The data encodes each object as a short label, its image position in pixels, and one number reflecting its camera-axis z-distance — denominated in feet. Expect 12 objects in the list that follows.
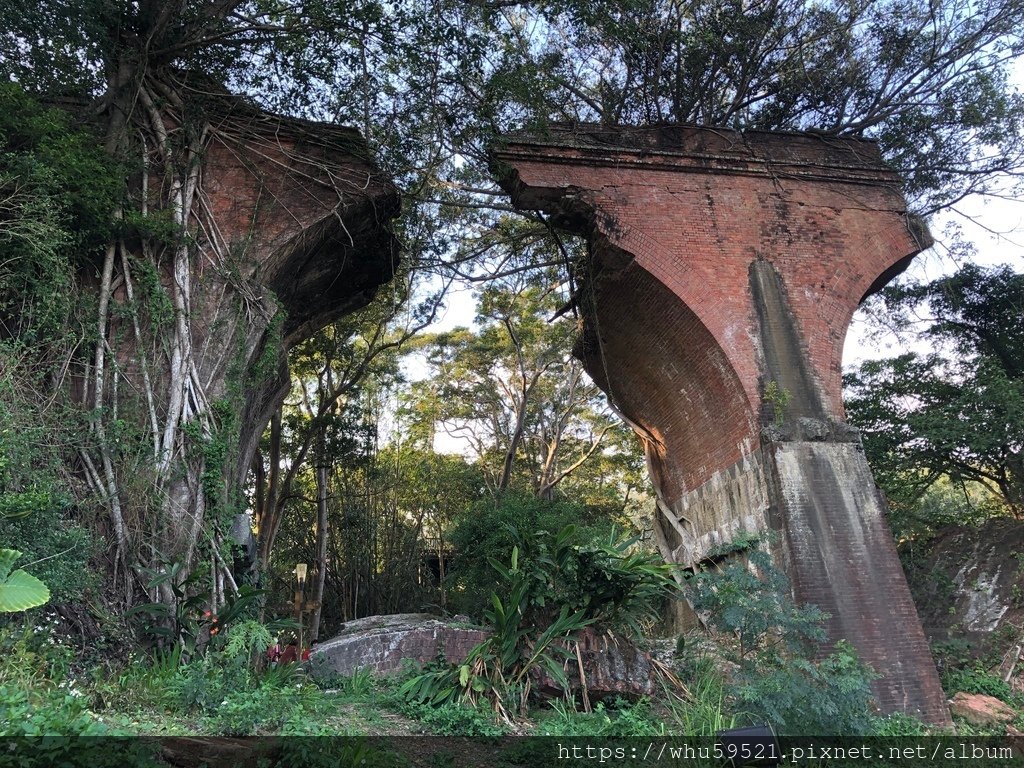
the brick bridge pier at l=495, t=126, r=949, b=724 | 25.91
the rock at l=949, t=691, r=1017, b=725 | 23.72
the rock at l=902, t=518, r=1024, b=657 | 29.48
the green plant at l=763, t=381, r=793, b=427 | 27.94
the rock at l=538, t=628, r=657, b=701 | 19.49
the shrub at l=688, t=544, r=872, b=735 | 17.16
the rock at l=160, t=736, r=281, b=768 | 12.50
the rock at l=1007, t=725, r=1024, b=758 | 19.69
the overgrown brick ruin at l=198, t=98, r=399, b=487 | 24.90
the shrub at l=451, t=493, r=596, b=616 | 38.01
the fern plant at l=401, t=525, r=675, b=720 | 18.88
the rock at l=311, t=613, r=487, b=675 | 23.99
